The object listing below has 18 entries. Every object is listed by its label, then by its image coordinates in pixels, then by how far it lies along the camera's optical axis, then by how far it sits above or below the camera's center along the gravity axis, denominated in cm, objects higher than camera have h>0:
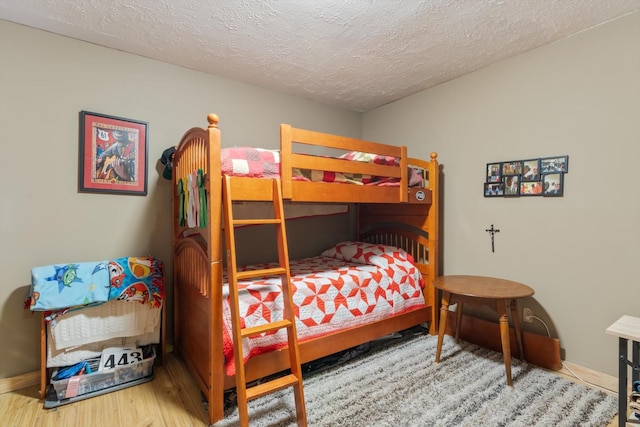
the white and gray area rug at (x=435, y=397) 174 -113
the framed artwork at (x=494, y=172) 262 +35
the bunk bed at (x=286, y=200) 172 -7
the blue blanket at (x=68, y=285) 188 -44
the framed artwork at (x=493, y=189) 261 +20
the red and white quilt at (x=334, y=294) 186 -57
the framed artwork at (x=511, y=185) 250 +22
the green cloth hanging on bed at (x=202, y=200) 178 +8
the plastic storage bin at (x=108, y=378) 191 -105
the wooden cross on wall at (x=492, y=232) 267 -16
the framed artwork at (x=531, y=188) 239 +19
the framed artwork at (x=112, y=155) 228 +45
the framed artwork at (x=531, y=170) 239 +33
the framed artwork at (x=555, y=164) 225 +36
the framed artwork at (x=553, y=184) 228 +21
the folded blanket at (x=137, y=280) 210 -46
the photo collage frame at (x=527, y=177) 229 +28
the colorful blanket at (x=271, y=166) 183 +29
